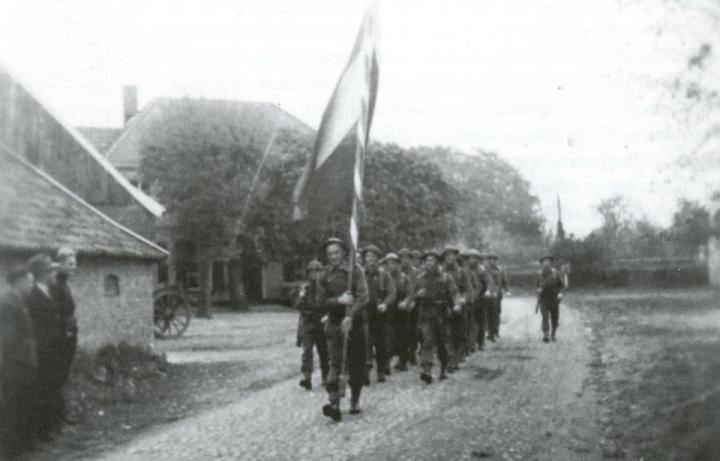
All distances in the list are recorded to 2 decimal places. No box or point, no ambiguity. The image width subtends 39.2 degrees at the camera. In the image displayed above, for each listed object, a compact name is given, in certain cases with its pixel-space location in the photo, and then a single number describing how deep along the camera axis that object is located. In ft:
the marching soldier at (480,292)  65.31
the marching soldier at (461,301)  52.31
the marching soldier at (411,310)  54.24
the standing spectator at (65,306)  33.30
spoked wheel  83.51
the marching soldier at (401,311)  52.80
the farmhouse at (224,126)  125.90
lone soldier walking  69.36
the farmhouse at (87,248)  47.47
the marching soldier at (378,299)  49.83
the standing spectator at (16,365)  28.50
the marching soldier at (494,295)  71.46
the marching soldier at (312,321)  43.55
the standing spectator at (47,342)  31.55
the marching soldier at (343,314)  36.40
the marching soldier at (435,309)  46.88
